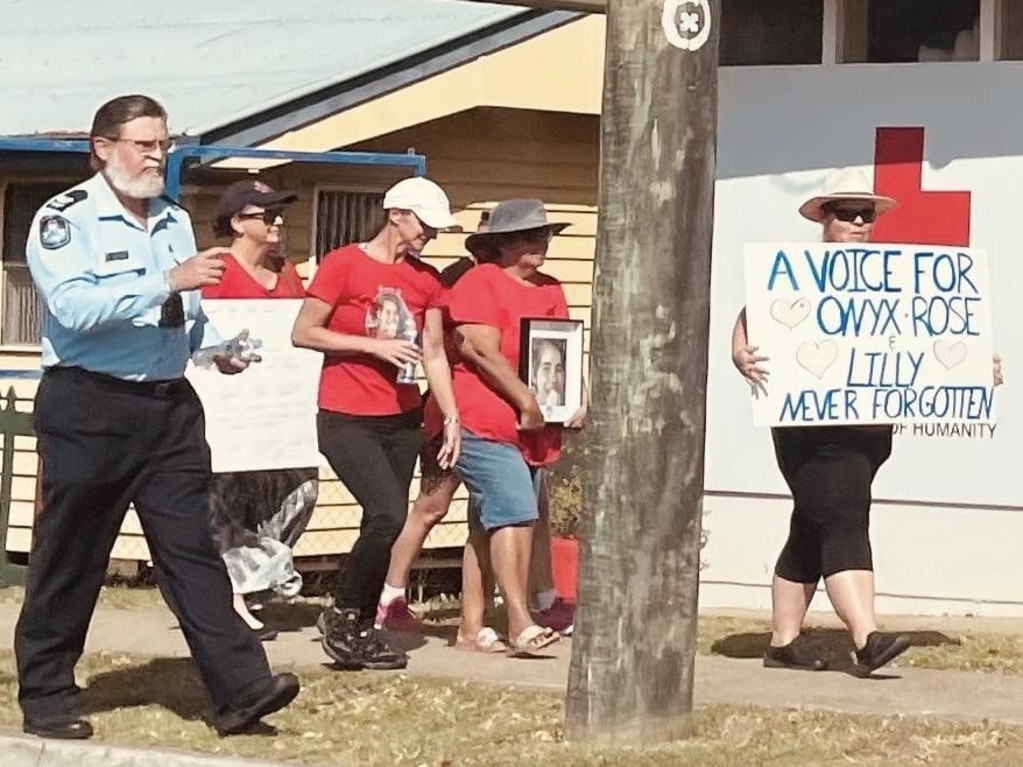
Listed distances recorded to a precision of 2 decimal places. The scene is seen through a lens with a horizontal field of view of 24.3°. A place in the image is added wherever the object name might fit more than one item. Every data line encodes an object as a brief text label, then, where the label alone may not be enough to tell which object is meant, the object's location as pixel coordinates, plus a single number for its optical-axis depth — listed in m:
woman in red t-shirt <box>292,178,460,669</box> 8.65
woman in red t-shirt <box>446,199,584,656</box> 8.95
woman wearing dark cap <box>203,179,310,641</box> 9.22
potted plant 10.92
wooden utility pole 7.02
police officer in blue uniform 7.14
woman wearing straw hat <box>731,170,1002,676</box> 8.47
